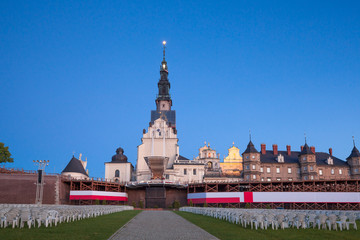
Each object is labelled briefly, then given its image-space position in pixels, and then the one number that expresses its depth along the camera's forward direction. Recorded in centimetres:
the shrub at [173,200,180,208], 6654
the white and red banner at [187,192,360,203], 6191
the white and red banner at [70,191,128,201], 6159
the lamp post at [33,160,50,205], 5619
